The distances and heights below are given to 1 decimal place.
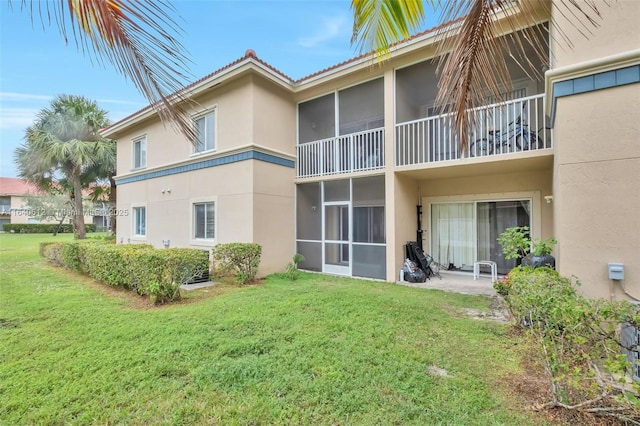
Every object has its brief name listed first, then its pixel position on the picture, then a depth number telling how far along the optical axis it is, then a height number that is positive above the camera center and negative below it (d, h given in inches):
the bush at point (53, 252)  474.3 -52.2
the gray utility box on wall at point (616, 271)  170.1 -30.8
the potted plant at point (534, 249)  222.1 -24.9
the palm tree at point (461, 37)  96.9 +65.9
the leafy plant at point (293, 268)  369.3 -62.5
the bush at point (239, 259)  341.4 -44.9
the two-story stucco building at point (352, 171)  333.4 +58.5
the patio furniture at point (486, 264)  354.0 -60.3
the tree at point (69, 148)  647.8 +162.5
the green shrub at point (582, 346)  95.6 -44.7
